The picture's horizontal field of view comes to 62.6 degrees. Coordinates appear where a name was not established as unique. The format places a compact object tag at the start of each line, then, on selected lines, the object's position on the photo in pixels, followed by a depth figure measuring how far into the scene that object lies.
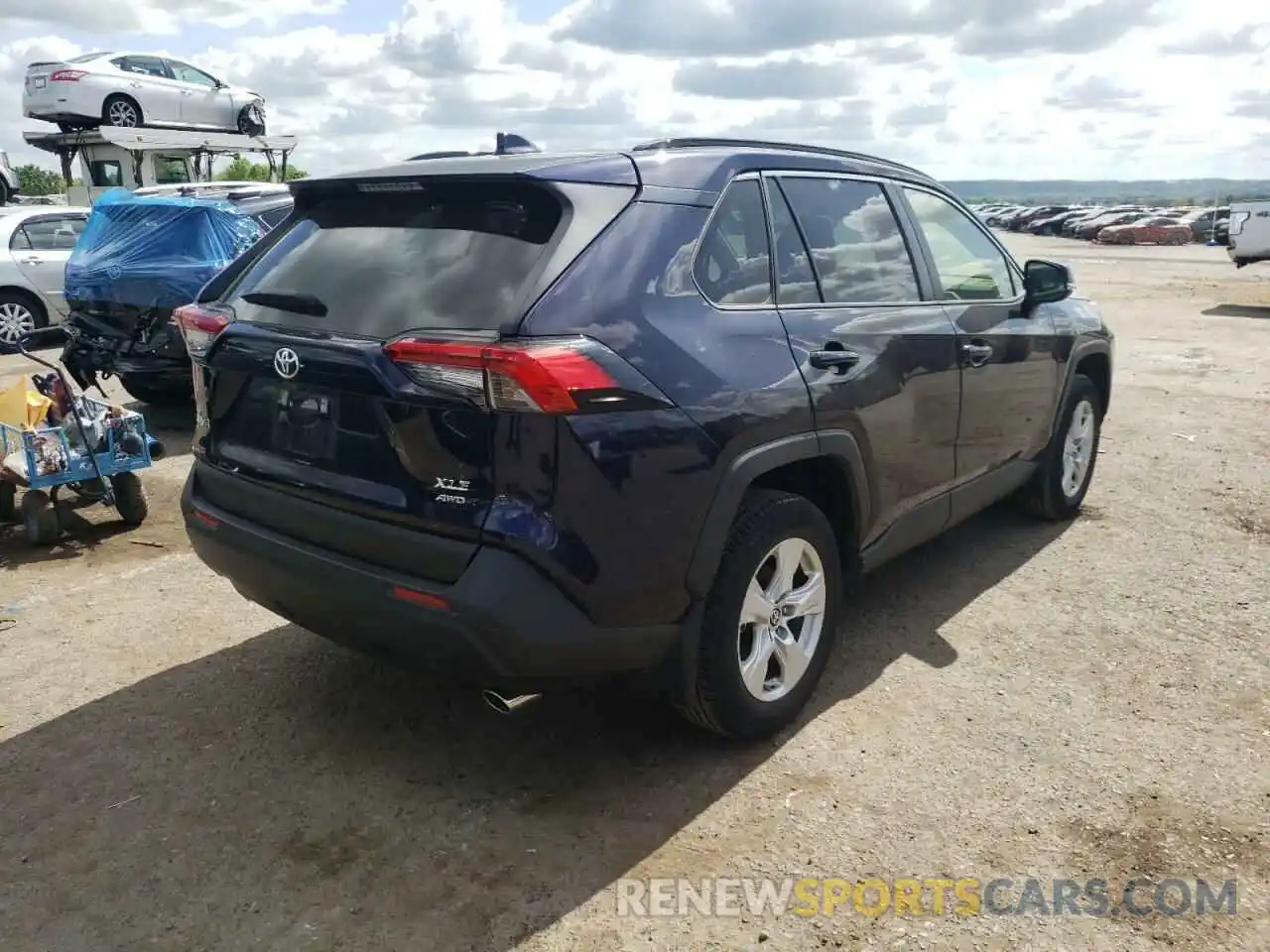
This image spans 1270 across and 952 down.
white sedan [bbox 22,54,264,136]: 17.14
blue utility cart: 5.21
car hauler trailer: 15.44
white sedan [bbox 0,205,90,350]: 11.90
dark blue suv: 2.60
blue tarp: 7.50
